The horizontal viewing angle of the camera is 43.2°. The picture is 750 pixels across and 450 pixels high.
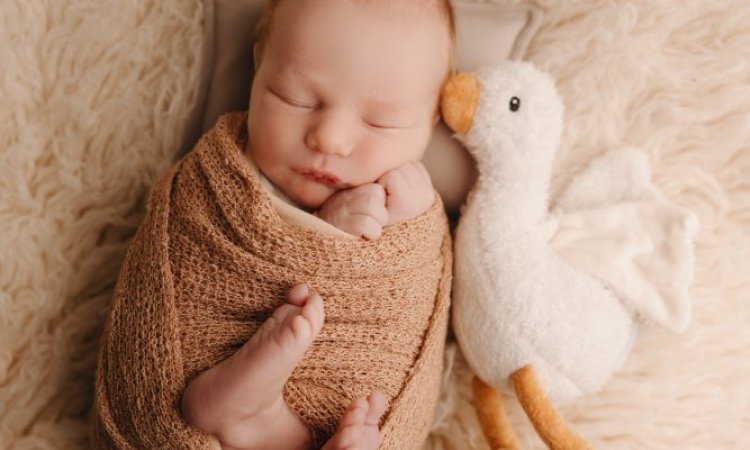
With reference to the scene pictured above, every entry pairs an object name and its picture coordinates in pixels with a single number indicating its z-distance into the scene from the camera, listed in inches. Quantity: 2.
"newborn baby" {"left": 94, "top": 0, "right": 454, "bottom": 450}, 15.0
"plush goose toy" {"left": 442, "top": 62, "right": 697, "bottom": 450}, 16.8
